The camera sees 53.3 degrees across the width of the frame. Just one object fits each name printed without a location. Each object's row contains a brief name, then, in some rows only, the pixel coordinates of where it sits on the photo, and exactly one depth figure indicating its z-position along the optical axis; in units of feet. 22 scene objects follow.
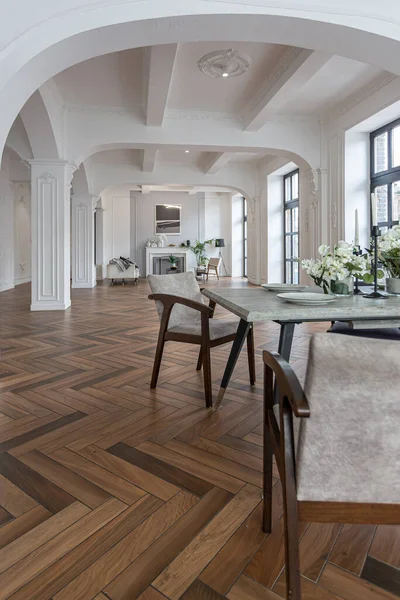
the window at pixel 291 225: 28.59
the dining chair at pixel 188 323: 7.08
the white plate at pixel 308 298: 5.59
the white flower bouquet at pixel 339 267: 6.51
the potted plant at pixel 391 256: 6.39
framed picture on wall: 45.24
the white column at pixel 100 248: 43.19
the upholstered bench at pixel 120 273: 35.63
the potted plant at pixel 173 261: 41.03
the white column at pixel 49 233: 18.61
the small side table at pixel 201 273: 38.37
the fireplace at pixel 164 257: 43.27
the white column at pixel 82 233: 30.29
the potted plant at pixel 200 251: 44.32
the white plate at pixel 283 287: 7.42
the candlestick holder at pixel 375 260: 6.45
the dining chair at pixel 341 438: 2.23
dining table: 5.05
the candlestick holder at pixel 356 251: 6.73
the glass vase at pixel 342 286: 6.70
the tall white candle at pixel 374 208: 6.39
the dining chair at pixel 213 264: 39.89
